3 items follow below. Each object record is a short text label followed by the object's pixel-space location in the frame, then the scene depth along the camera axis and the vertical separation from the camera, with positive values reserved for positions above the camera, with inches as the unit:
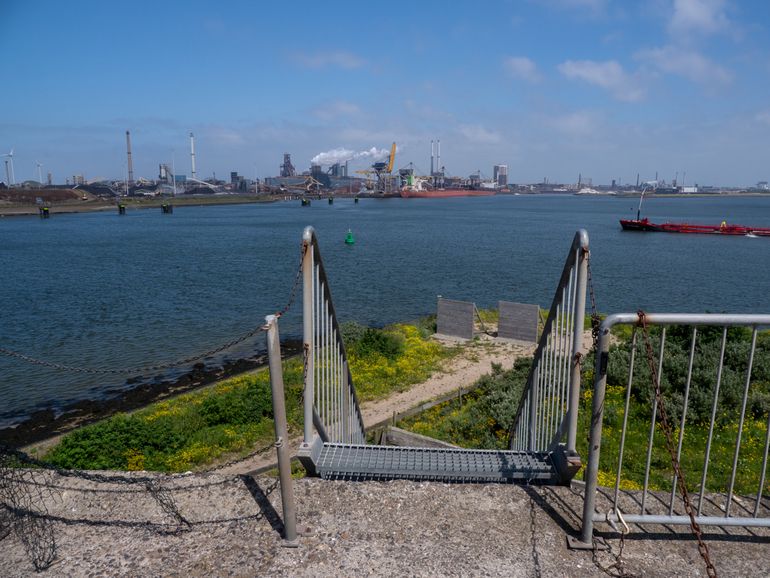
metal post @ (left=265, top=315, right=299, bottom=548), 134.0 -61.6
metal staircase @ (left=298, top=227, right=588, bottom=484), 156.3 -77.3
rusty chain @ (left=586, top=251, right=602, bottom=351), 139.4 -34.5
